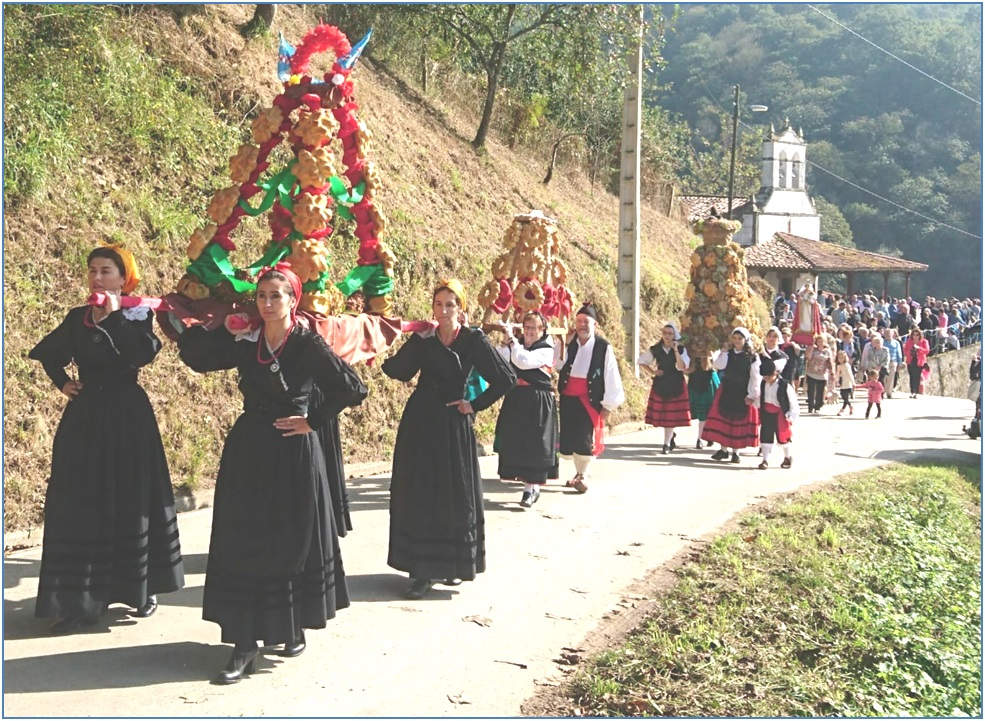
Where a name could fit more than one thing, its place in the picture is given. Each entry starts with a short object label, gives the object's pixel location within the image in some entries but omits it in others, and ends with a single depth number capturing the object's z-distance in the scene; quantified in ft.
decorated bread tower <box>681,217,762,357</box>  48.62
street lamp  109.75
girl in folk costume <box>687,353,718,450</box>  47.91
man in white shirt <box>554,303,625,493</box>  35.06
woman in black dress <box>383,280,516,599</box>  23.12
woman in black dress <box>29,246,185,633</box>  19.53
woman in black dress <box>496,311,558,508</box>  32.17
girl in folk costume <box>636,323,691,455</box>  46.60
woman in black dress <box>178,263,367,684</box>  17.83
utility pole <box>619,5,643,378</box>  57.77
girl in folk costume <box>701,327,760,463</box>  42.75
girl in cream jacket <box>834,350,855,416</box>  67.82
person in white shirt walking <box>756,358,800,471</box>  43.06
